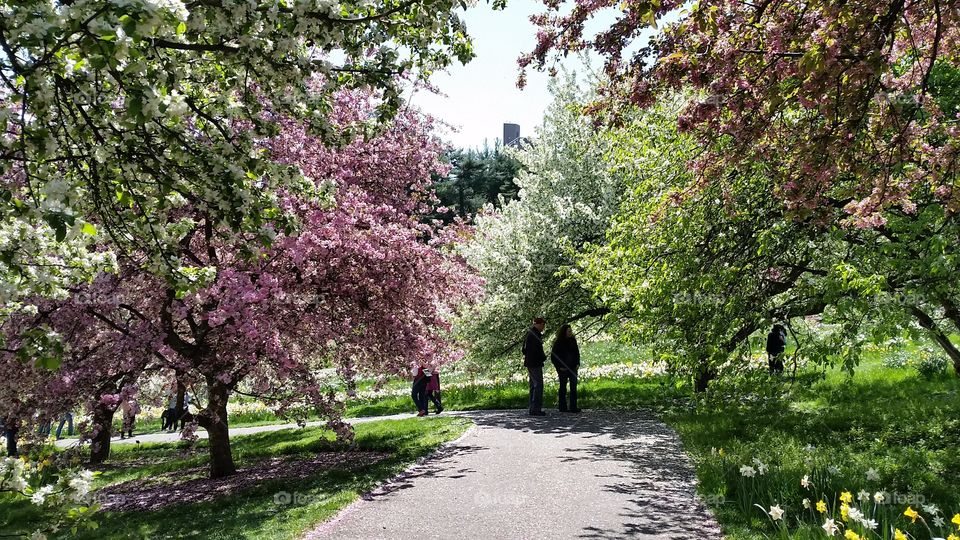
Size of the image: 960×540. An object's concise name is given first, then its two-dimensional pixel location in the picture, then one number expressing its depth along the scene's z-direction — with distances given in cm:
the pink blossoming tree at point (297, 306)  875
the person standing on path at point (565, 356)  1338
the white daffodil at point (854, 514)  434
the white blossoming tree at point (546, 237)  1510
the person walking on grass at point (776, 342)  1590
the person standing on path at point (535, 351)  1291
